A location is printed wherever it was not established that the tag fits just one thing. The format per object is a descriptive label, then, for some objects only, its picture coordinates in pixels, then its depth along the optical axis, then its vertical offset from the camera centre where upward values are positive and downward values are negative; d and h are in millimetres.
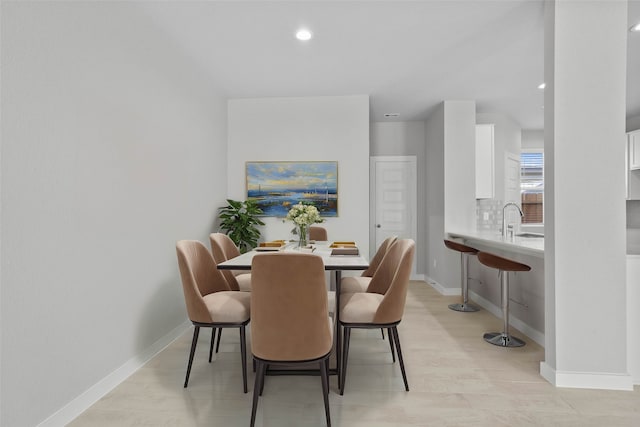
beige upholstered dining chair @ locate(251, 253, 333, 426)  1682 -499
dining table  2211 -348
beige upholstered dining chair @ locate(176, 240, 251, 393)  2205 -611
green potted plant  4395 -164
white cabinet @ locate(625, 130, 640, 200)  5160 +623
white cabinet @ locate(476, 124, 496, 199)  4984 +651
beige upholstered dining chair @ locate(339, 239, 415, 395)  2170 -625
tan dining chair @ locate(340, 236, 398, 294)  2912 -619
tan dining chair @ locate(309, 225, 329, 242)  4492 -300
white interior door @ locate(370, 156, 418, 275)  5957 +217
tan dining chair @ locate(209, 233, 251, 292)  3003 -420
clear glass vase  3094 -228
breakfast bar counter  2721 -302
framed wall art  4758 +323
